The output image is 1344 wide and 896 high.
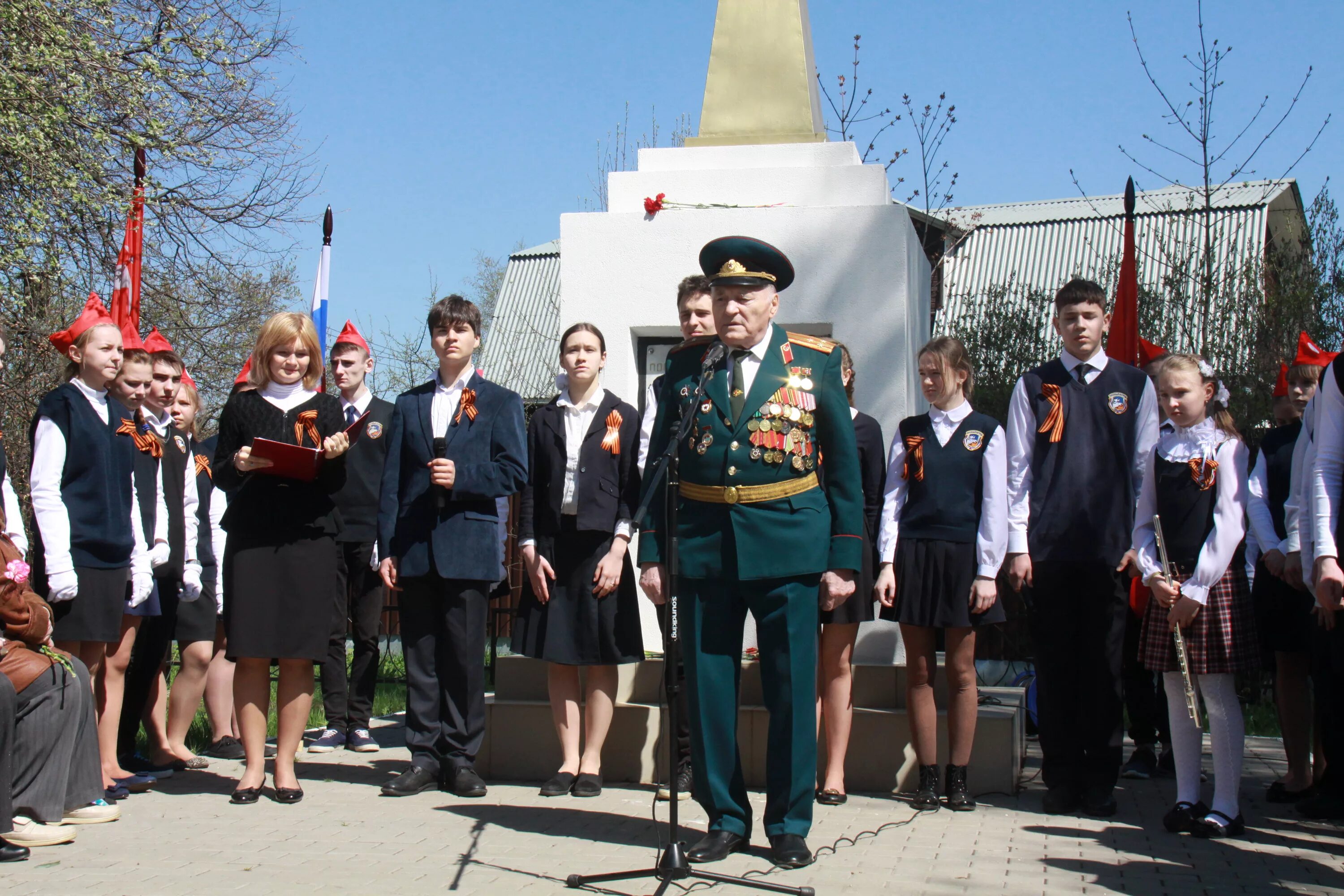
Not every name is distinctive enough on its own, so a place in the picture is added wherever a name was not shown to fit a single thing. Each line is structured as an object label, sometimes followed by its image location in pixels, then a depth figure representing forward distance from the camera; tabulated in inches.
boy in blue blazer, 211.9
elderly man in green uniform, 162.9
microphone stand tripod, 144.3
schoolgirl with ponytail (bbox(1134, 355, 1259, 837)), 184.2
